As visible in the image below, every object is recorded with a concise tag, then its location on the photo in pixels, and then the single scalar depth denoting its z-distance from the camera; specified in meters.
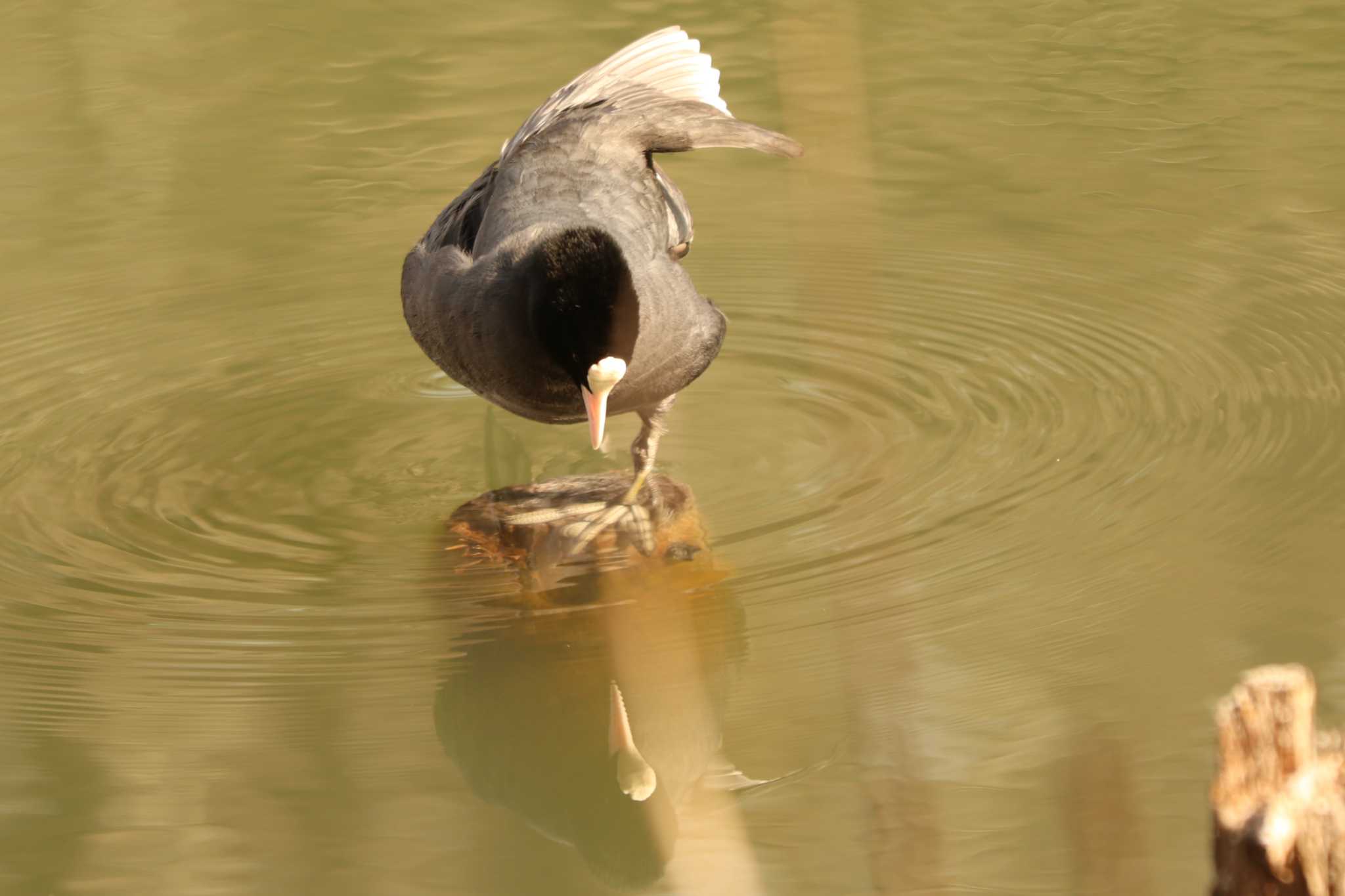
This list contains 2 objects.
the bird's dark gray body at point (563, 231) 11.86
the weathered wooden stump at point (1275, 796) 9.62
